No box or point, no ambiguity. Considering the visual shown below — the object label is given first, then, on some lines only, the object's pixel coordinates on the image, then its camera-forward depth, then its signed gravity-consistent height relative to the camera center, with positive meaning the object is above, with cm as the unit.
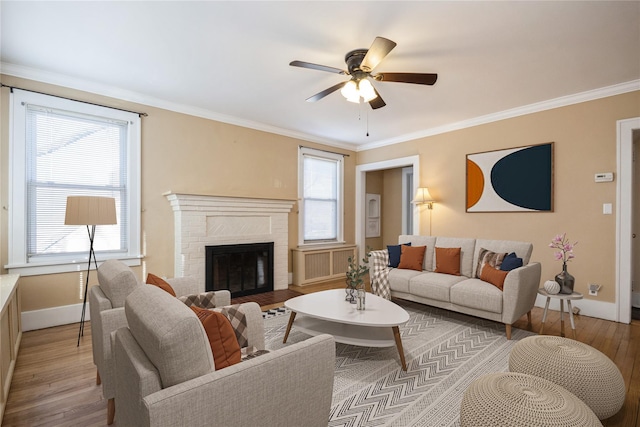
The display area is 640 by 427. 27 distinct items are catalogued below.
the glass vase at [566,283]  294 -67
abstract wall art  399 +47
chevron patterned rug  188 -123
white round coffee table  240 -85
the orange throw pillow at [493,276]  317 -67
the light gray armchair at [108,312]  173 -59
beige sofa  299 -79
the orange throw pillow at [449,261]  379 -61
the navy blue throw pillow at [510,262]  321 -52
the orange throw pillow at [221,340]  128 -55
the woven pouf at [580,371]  174 -94
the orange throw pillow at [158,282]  204 -48
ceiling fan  243 +115
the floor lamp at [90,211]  271 +0
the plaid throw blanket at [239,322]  193 -70
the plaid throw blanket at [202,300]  221 -67
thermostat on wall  350 +43
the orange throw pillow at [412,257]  408 -60
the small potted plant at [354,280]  272 -61
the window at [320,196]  557 +31
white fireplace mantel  405 -21
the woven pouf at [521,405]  134 -89
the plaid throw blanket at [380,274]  405 -83
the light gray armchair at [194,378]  103 -61
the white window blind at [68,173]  320 +43
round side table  285 -77
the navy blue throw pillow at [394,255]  427 -60
